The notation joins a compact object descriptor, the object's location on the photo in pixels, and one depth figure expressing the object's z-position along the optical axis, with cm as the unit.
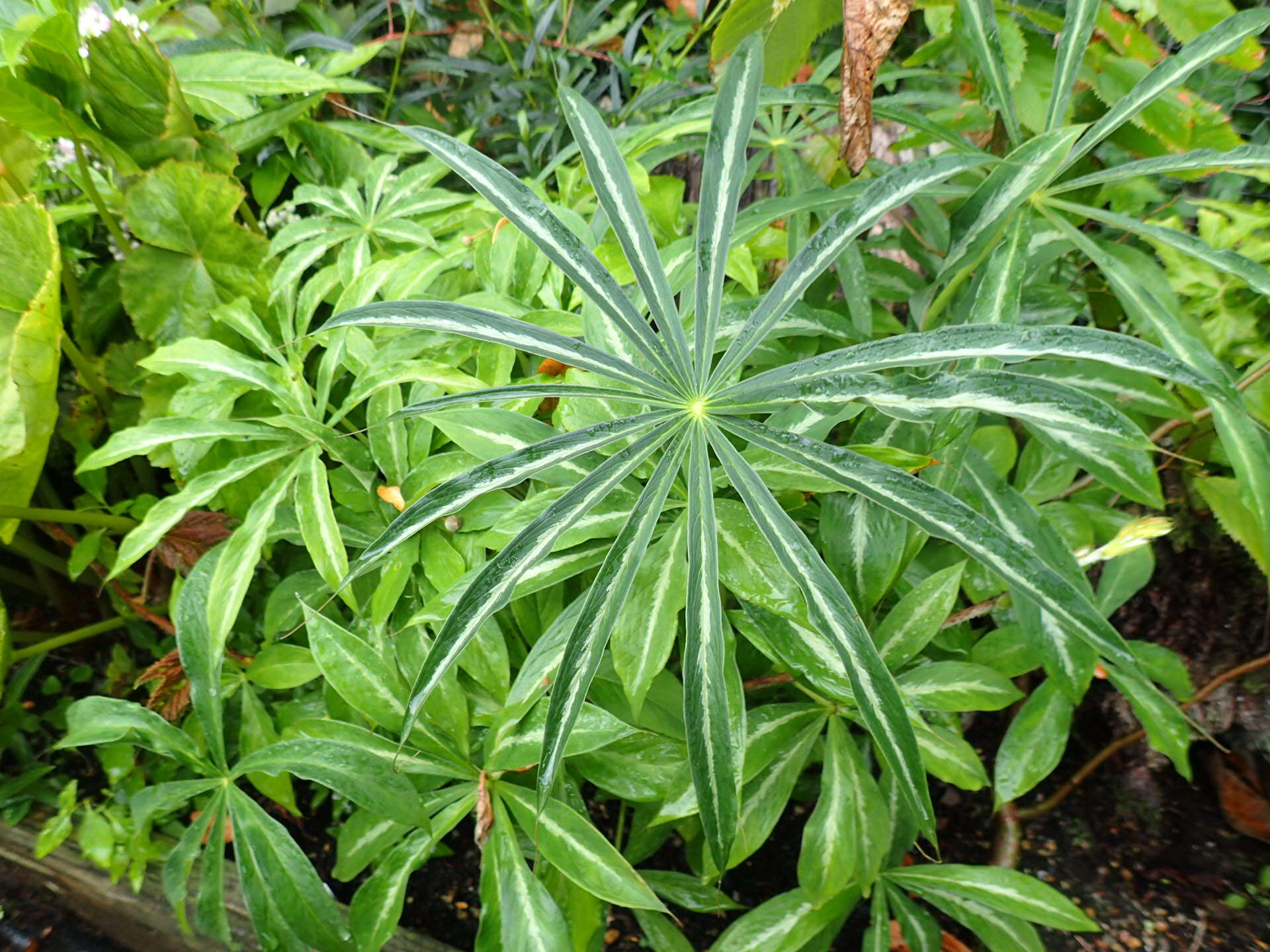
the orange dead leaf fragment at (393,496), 81
